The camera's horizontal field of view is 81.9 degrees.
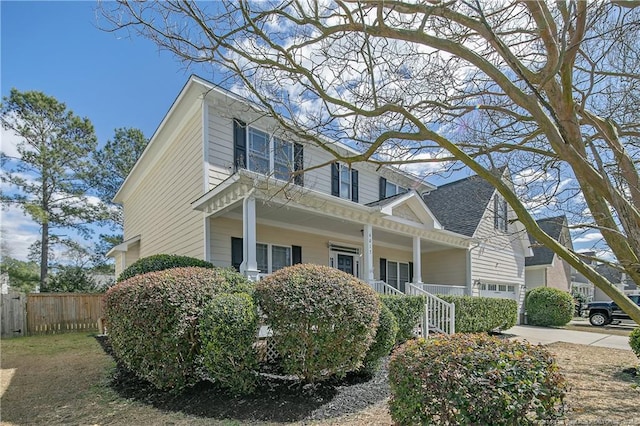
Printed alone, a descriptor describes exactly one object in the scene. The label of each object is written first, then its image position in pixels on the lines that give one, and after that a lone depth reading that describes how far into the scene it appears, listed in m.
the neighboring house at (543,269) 23.50
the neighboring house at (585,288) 31.86
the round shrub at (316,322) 4.93
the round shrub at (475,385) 3.04
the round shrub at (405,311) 7.82
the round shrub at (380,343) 5.95
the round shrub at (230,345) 4.83
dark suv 18.16
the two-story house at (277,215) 9.38
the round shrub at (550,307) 17.03
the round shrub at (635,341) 6.78
